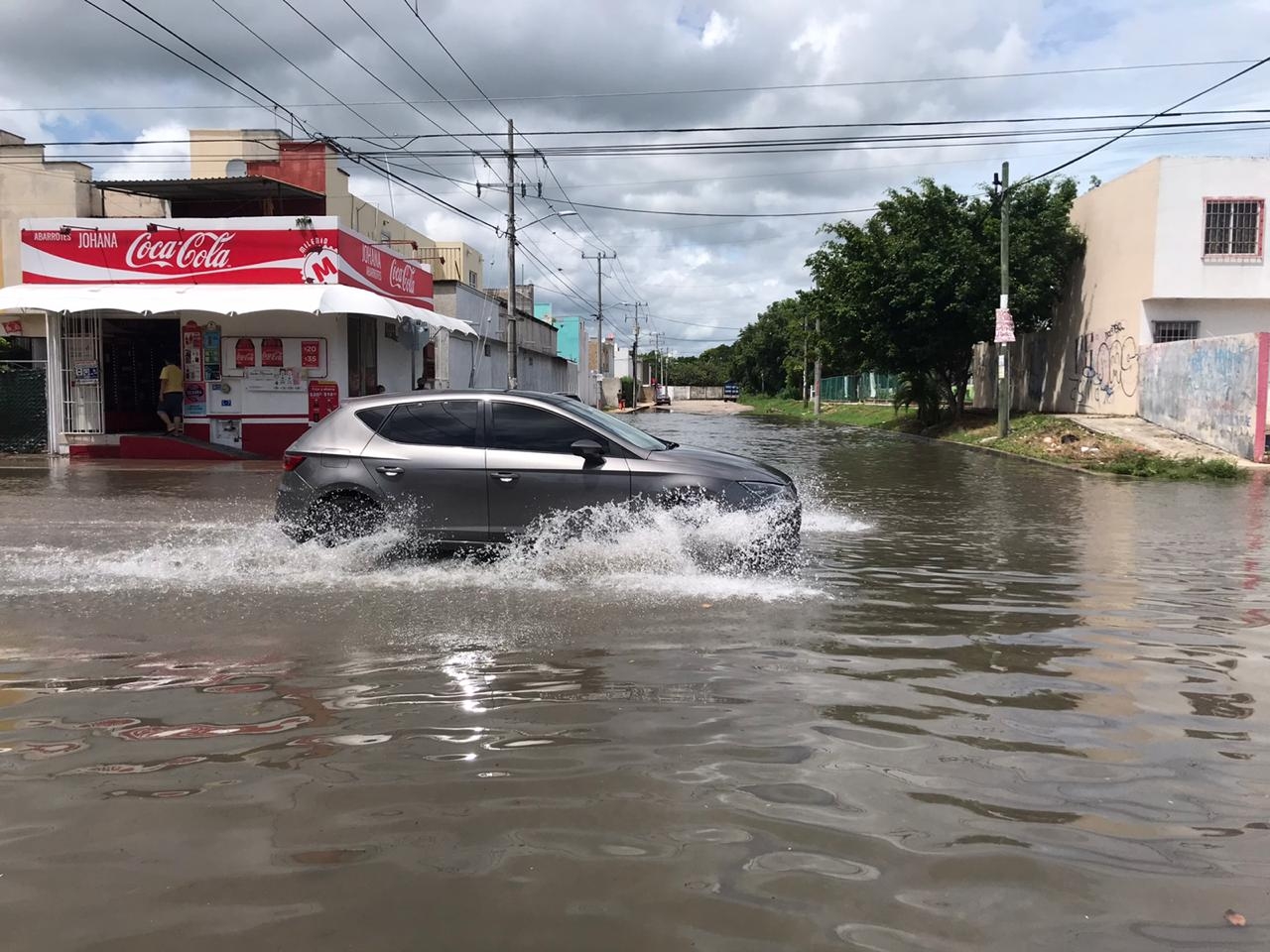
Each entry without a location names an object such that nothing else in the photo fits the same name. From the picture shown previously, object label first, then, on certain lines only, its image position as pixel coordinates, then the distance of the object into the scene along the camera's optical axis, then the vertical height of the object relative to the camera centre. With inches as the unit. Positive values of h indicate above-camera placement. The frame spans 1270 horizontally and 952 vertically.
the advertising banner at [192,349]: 751.7 +38.5
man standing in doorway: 737.0 +1.2
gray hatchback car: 293.0 -21.9
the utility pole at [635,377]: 2762.6 +82.3
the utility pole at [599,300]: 2308.1 +251.6
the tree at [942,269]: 1096.8 +162.7
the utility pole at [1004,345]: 984.3 +66.6
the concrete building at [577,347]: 2316.7 +138.1
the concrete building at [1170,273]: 953.5 +143.3
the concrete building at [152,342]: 751.1 +50.0
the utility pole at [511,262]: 1113.4 +168.1
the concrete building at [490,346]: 1125.7 +84.7
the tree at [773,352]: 2800.2 +195.0
